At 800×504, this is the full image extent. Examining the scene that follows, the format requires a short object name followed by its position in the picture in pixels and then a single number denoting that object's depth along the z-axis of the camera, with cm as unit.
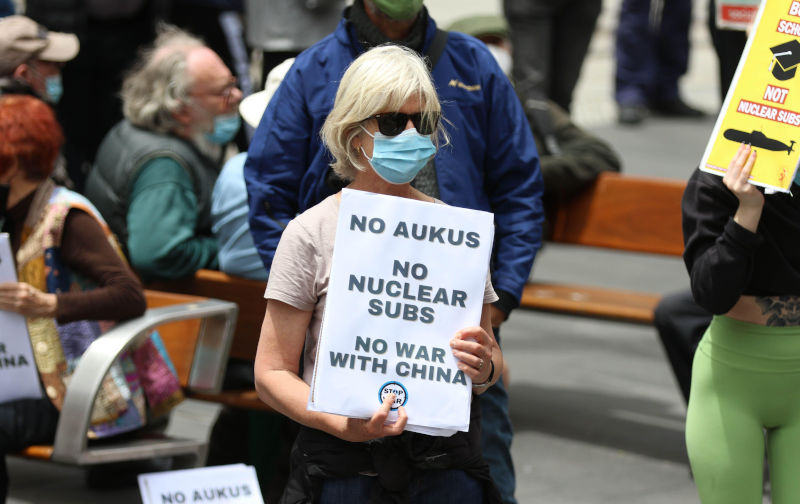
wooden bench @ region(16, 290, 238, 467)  814
